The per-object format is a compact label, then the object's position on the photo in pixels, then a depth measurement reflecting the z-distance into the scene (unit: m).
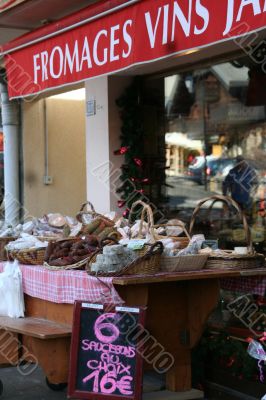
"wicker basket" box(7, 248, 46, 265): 5.41
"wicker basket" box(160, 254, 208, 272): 4.84
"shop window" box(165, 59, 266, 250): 7.61
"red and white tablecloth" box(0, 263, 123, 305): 4.61
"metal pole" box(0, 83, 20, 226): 9.83
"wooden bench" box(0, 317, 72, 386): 4.73
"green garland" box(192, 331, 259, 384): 5.19
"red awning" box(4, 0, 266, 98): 4.66
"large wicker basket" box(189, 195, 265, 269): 4.99
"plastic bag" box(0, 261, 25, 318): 5.35
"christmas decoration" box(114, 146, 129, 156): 7.88
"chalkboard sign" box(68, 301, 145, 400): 4.45
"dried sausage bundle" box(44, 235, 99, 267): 5.06
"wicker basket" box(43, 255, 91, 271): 4.95
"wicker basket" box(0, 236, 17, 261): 6.01
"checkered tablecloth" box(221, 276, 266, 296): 5.06
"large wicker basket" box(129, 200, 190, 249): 5.27
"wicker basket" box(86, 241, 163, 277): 4.55
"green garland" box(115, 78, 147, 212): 7.87
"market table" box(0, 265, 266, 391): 4.69
